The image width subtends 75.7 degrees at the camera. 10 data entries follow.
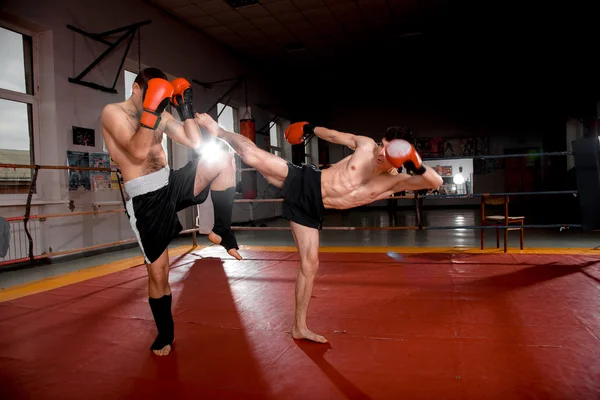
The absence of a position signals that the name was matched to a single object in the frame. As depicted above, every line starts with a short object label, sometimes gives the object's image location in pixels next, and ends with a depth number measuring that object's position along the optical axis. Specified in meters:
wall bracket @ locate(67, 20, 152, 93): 4.91
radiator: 4.17
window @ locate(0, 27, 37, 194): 4.37
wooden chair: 3.97
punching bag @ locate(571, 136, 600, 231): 3.49
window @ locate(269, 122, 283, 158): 10.70
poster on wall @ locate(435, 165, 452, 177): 11.71
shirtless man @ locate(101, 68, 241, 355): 1.71
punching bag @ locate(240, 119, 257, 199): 8.12
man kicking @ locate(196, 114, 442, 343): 1.91
